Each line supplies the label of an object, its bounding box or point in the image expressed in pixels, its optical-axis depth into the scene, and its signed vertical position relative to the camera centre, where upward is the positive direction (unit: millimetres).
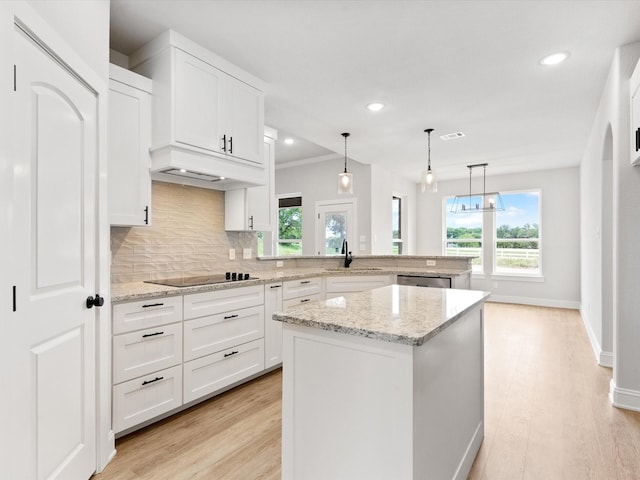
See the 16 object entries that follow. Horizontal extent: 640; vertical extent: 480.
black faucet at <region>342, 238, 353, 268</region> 4750 -232
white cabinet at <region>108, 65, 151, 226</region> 2277 +649
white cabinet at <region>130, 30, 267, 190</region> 2393 +980
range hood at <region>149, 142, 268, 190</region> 2432 +574
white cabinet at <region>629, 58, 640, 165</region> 2193 +839
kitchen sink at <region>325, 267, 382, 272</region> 4297 -358
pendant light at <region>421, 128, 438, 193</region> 3918 +699
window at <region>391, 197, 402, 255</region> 7359 +392
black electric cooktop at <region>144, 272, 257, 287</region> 2631 -316
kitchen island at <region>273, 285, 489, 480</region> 1175 -574
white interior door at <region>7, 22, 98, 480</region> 1299 -123
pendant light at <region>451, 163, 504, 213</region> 7078 +852
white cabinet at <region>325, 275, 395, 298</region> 4012 -495
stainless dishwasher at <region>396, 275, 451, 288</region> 3918 -462
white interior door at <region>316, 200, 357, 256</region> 6180 +297
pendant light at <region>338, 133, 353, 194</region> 3803 +659
